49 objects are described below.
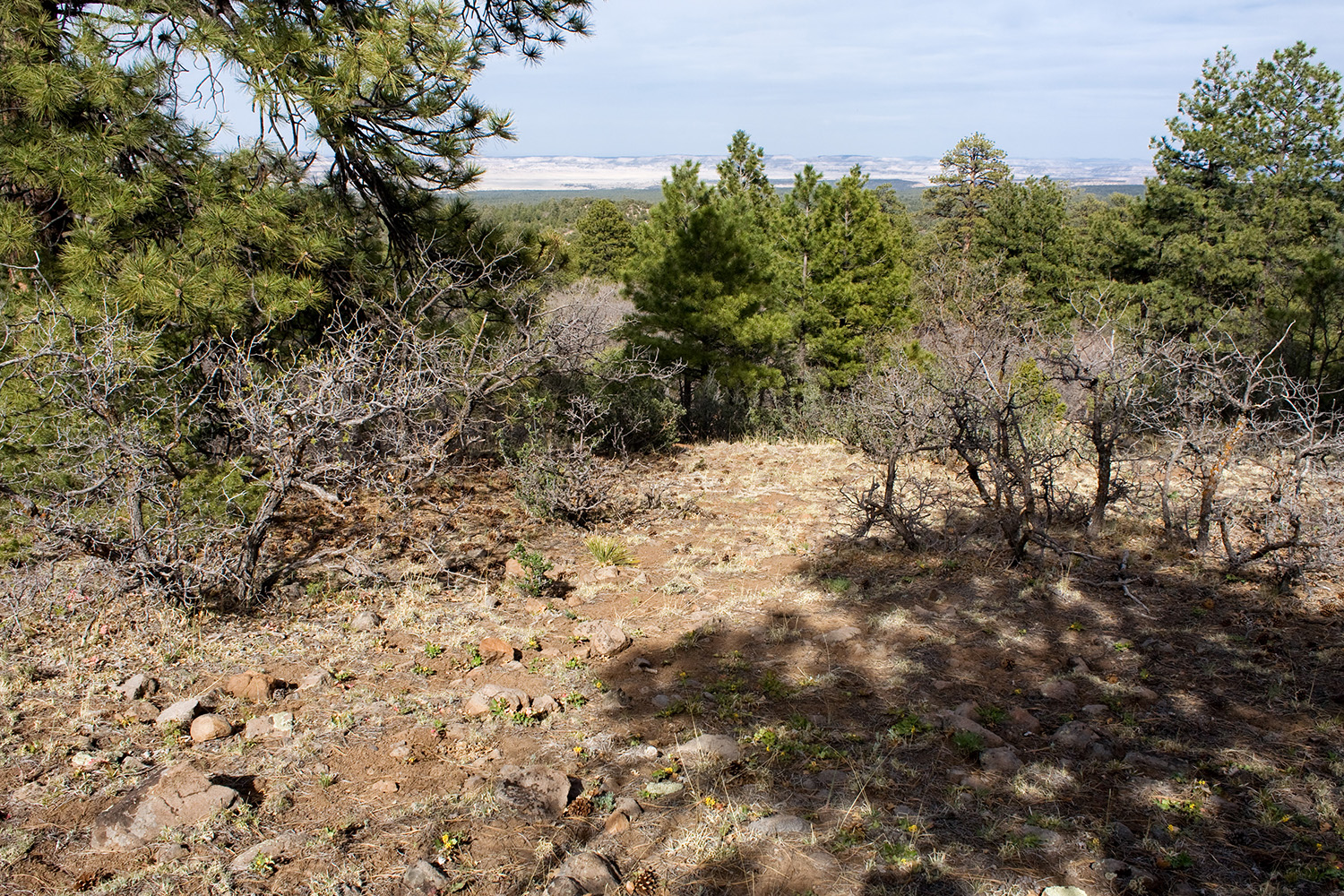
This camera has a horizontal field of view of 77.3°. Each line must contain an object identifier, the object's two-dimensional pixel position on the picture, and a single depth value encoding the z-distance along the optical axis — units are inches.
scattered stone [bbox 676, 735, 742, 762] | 135.6
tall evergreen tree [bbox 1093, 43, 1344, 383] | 692.1
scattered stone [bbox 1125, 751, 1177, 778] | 129.7
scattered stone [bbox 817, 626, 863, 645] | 189.0
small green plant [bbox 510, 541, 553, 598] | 216.4
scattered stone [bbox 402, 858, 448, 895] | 101.7
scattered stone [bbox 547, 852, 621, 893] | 102.0
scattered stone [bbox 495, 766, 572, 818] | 118.8
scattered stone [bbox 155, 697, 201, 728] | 139.6
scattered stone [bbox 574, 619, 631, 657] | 181.9
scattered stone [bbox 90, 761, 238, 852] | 109.0
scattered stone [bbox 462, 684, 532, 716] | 149.8
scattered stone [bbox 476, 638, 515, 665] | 175.6
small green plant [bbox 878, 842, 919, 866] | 106.7
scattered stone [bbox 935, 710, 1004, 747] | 140.6
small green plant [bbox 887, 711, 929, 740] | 143.8
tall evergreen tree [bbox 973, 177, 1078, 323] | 943.0
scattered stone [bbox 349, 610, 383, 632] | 187.8
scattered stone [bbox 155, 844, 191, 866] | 104.8
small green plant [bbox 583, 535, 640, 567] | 251.8
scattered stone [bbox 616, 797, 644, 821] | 118.5
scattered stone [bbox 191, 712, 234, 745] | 135.9
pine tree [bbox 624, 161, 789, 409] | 508.7
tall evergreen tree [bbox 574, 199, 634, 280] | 1275.8
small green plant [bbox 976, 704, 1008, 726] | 149.6
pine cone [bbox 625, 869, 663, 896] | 101.9
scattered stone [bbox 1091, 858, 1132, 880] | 103.1
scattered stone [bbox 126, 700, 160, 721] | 142.5
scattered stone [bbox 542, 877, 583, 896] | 100.3
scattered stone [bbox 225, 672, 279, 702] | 150.5
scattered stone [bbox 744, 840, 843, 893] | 101.9
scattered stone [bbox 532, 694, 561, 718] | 151.9
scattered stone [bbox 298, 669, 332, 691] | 156.6
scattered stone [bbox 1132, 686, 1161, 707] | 155.3
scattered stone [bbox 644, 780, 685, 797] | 125.3
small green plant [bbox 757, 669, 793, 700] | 162.6
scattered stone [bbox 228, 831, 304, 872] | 104.5
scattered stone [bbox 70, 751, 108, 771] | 126.4
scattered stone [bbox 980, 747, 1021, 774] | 132.3
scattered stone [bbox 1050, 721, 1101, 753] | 139.7
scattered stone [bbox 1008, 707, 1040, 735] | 146.8
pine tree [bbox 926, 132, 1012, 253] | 1291.8
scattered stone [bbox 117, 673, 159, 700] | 149.5
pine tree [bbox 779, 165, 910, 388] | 659.4
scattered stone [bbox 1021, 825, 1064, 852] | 110.2
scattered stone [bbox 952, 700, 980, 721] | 150.5
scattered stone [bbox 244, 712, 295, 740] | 137.6
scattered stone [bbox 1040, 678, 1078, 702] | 159.4
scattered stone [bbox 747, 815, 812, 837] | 113.4
